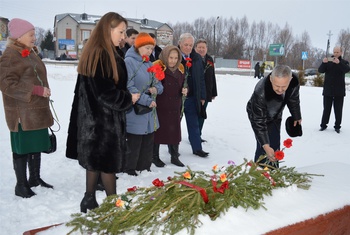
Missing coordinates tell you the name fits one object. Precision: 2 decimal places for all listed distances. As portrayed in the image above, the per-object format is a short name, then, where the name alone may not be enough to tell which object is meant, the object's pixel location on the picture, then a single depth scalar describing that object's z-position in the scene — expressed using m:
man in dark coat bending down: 3.02
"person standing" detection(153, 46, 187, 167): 4.38
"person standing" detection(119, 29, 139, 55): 4.94
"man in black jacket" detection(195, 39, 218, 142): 5.60
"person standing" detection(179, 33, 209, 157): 5.10
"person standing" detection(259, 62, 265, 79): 24.47
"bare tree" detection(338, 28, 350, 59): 69.56
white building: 55.72
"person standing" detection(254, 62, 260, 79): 23.91
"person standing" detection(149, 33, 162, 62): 4.86
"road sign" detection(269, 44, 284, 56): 31.90
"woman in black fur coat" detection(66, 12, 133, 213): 2.70
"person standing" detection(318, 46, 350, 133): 6.91
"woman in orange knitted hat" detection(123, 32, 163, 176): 3.73
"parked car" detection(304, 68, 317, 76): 40.39
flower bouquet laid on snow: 1.38
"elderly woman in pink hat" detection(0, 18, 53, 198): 3.27
